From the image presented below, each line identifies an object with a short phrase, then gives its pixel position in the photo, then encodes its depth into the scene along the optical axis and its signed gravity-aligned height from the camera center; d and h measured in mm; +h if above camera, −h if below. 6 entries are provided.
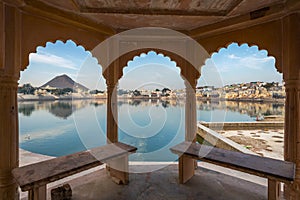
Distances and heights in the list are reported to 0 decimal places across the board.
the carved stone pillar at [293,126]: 2320 -390
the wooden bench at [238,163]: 2008 -889
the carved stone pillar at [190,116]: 3596 -371
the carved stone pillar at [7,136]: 2074 -470
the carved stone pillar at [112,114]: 3342 -302
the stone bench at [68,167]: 1862 -887
